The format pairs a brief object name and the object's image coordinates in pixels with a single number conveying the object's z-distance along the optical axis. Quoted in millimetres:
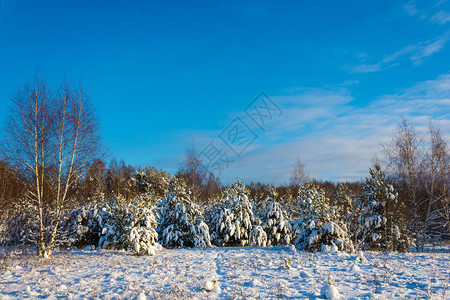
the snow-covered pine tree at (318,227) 9898
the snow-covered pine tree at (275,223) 13812
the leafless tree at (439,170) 17594
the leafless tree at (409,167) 18156
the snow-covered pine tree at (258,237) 13093
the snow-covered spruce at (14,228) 13537
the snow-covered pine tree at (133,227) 9726
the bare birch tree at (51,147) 9984
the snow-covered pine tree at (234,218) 13969
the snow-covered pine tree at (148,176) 29708
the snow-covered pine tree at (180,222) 12836
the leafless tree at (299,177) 30844
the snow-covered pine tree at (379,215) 14844
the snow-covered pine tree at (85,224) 13648
